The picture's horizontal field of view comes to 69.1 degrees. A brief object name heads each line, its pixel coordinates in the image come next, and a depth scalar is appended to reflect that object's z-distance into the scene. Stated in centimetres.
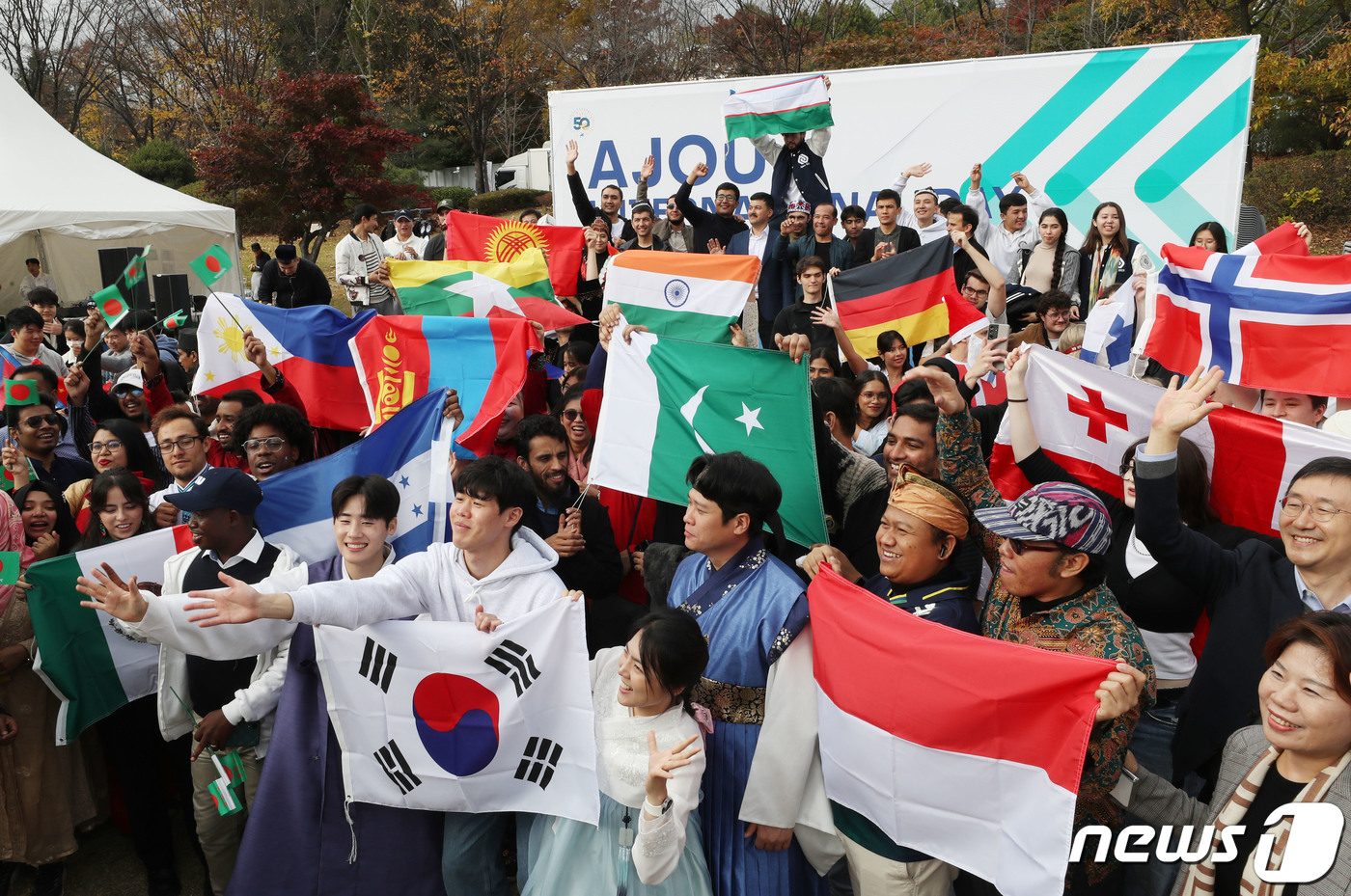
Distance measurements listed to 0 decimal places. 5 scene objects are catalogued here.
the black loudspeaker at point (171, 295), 1067
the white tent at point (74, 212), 1689
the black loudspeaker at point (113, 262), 1156
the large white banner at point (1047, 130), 970
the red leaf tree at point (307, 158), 2117
